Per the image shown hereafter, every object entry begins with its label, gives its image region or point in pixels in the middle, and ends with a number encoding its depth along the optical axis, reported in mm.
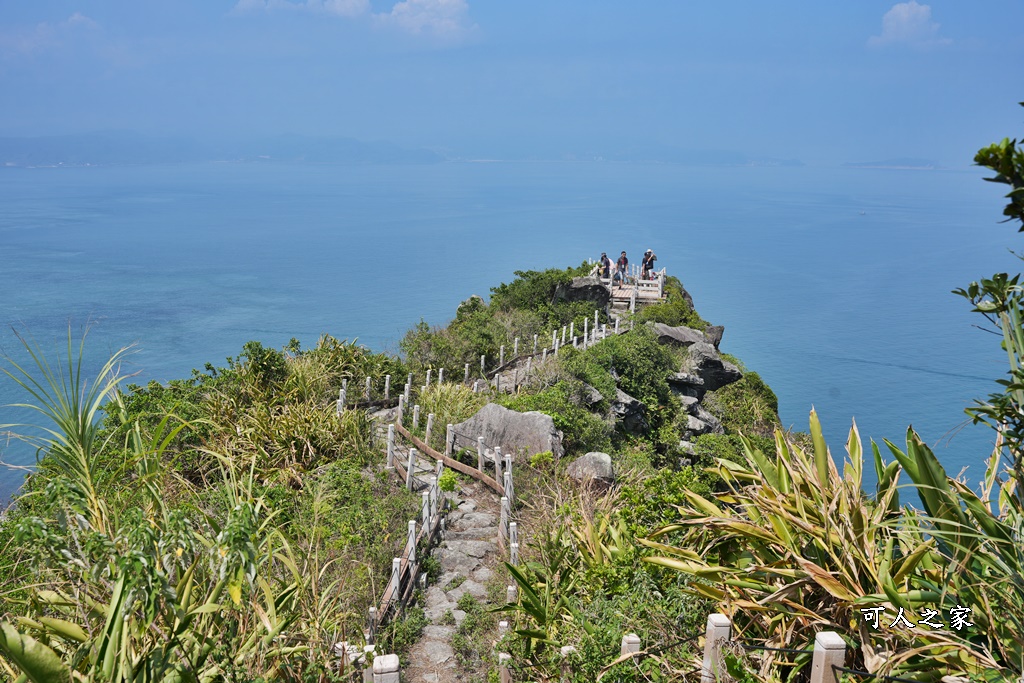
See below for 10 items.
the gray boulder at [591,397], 16906
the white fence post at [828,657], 3779
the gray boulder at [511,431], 12797
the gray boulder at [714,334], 31247
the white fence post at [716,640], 4246
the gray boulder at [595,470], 11078
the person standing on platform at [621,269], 36469
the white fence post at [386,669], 4621
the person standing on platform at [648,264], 35062
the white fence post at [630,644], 4910
